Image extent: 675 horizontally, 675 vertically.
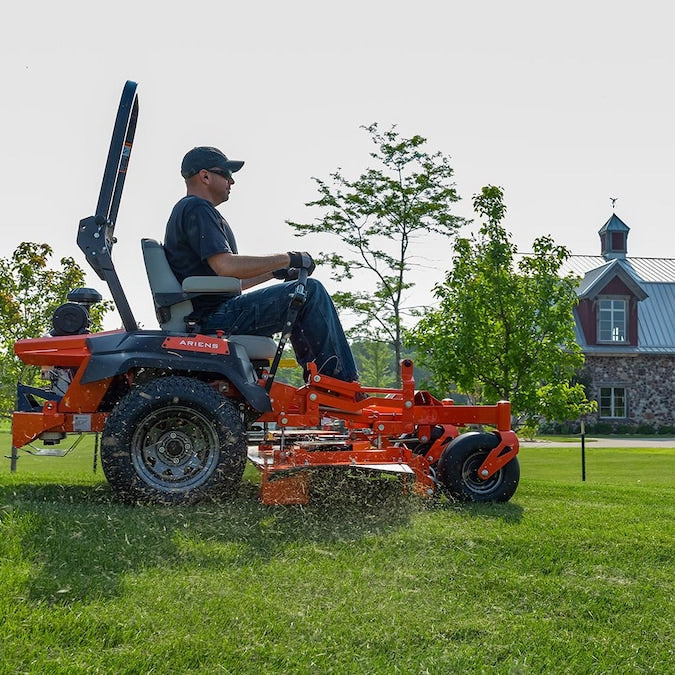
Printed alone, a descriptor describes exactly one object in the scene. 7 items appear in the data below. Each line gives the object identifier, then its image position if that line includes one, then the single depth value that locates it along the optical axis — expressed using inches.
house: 1295.5
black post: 481.4
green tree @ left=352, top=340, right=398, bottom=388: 2028.8
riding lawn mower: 182.9
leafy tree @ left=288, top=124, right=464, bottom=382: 882.8
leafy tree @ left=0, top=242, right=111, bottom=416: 575.2
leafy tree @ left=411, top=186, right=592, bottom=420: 599.8
